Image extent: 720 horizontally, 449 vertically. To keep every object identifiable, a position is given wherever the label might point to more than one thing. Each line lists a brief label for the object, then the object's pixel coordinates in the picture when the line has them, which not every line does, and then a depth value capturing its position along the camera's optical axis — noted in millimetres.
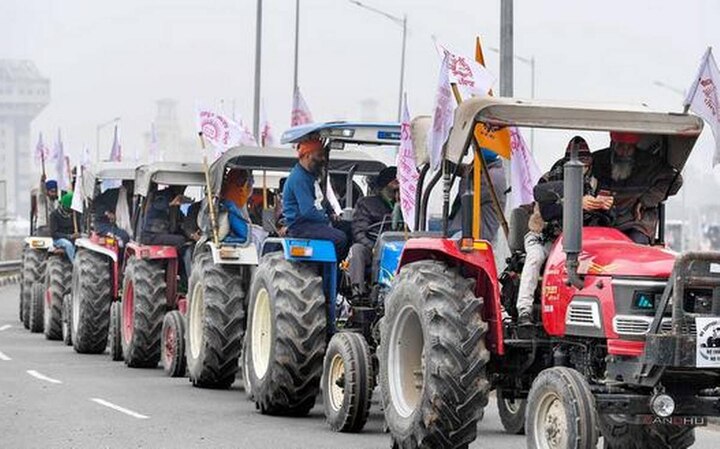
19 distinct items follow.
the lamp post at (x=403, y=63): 56656
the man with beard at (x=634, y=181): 12750
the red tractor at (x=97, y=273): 25062
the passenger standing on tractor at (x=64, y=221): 30188
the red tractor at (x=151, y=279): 22391
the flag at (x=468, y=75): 14262
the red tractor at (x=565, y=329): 11109
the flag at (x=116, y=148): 39625
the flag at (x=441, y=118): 13469
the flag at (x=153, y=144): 36781
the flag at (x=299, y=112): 35219
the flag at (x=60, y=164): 37719
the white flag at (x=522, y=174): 14258
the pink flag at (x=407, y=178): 15836
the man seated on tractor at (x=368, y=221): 16266
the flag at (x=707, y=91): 14805
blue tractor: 15383
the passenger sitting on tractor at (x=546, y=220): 12297
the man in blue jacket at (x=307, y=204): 16839
